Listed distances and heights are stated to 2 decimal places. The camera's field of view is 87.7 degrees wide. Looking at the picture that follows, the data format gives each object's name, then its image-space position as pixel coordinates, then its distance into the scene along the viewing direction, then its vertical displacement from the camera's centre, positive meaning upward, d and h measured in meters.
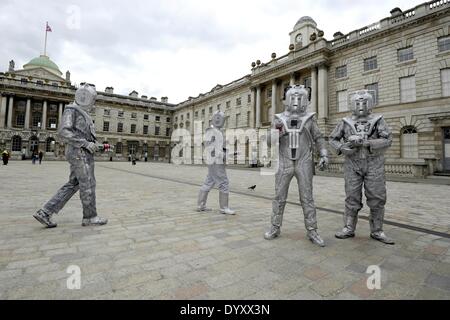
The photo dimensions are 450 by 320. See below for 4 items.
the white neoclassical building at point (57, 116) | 39.97 +10.38
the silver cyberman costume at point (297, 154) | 3.28 +0.30
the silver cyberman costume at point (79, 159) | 3.65 +0.17
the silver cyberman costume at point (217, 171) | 4.96 +0.03
